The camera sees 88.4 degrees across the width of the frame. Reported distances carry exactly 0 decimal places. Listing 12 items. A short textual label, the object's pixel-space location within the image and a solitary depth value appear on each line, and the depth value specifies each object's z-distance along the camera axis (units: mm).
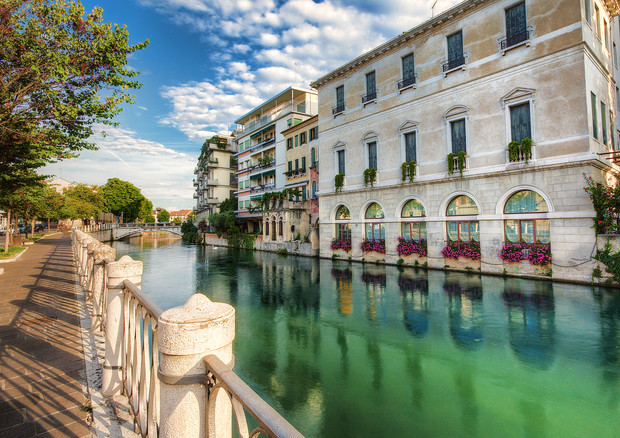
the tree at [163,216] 121000
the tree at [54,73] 7812
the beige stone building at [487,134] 13055
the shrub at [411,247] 18083
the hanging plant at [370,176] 20655
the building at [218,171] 52438
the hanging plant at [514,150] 14219
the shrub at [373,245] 20312
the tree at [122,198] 63469
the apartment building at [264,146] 36375
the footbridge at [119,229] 50041
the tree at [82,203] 43497
